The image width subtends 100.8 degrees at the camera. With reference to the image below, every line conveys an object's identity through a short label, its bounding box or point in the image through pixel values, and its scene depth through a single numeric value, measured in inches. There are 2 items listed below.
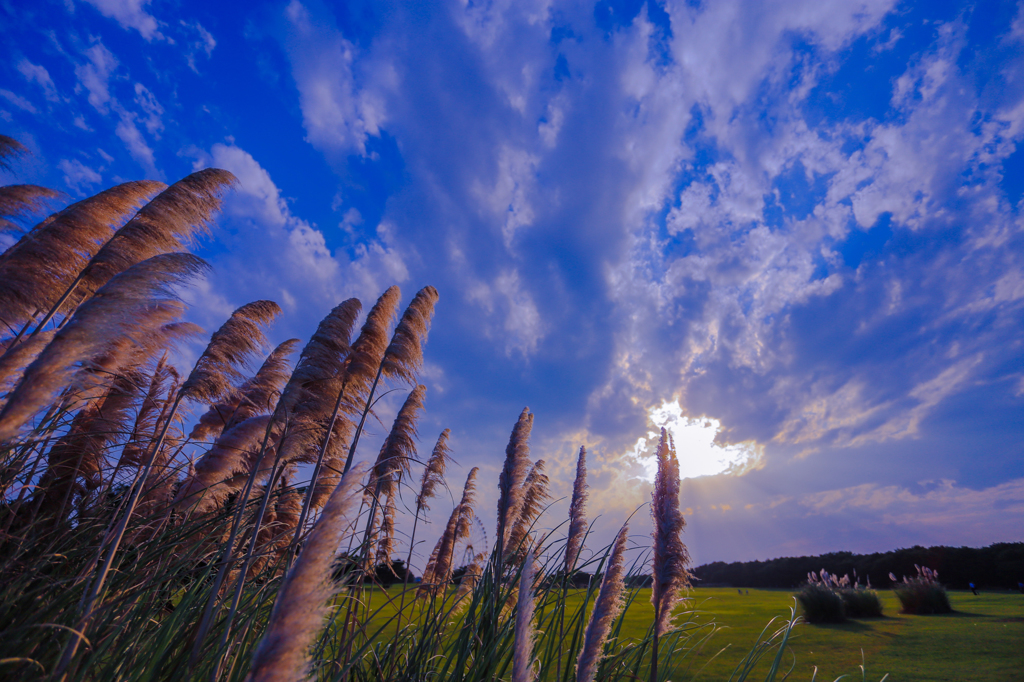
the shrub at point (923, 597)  531.8
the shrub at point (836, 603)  481.1
